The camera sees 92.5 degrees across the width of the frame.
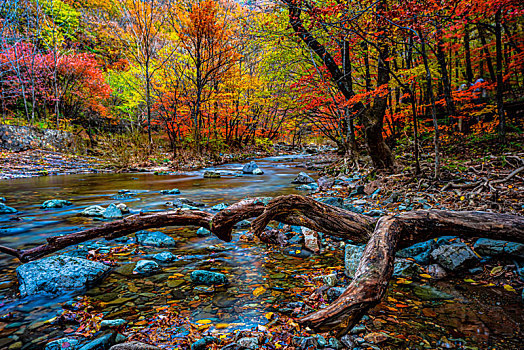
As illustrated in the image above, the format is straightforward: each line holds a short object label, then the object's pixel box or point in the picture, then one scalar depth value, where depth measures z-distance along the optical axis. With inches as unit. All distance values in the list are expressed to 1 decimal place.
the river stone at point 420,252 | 109.9
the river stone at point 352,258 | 102.9
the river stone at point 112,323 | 75.2
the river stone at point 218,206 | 219.1
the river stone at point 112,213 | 196.7
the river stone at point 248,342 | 66.2
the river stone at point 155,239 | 143.9
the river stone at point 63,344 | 65.6
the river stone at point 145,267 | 110.0
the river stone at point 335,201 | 177.7
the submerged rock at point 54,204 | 231.0
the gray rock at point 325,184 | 301.4
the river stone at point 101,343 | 63.9
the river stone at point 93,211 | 202.7
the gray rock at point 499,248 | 96.0
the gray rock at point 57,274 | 93.4
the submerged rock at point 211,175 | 446.5
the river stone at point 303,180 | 357.1
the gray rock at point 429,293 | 86.5
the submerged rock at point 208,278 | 101.3
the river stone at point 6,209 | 211.4
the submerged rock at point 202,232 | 160.4
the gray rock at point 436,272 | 99.4
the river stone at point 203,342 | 66.0
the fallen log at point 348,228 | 54.0
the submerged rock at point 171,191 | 300.0
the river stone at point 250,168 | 502.9
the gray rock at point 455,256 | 100.7
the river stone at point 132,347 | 62.0
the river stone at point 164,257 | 123.0
